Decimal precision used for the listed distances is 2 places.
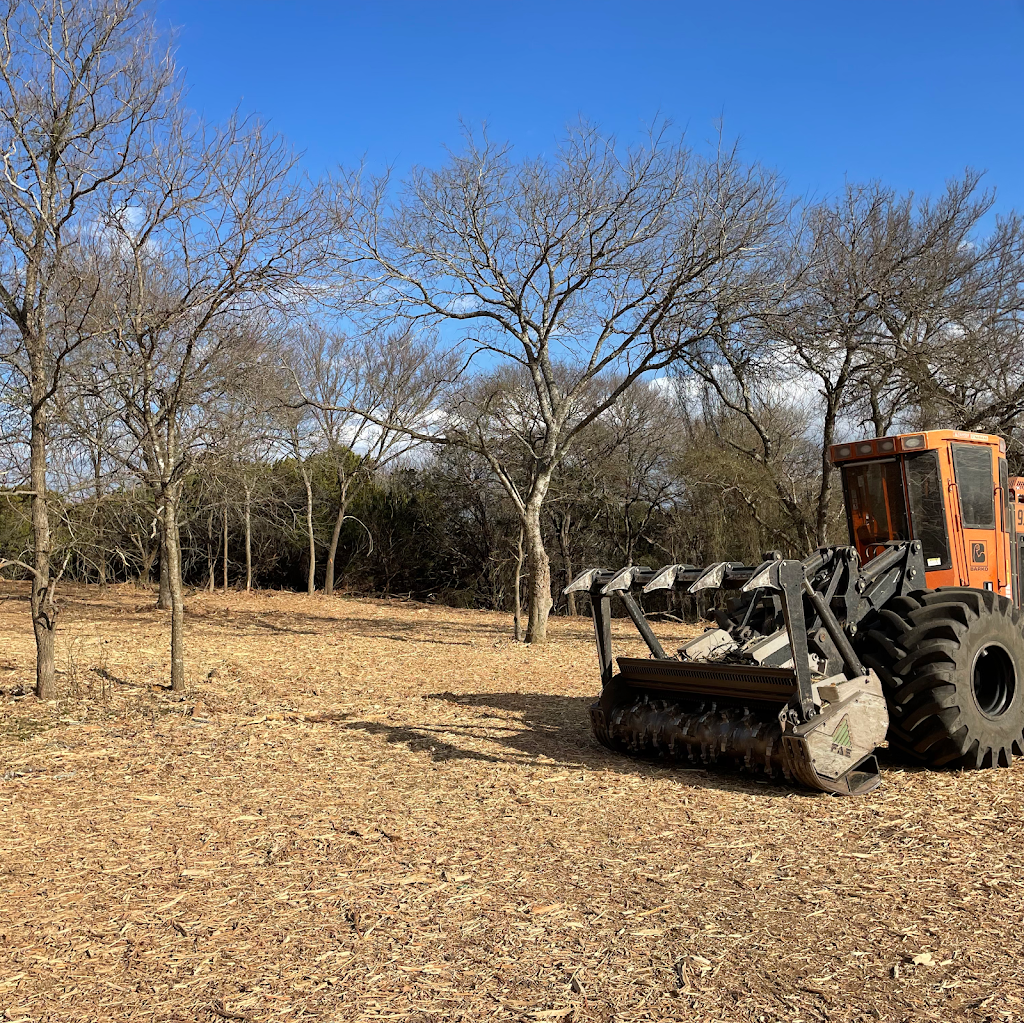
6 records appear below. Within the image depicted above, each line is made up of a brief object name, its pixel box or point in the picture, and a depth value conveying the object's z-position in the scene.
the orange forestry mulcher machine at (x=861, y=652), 5.84
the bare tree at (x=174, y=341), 8.12
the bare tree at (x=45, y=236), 7.49
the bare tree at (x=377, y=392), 24.52
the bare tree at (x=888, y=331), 12.95
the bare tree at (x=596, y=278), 12.51
